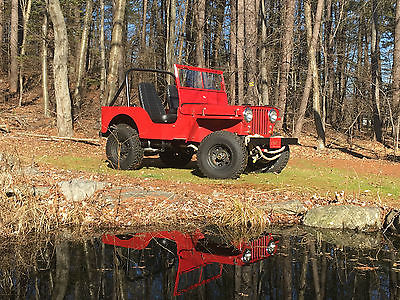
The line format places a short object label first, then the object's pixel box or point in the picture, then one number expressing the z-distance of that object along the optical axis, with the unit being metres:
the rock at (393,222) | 6.33
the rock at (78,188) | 6.97
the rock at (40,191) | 6.92
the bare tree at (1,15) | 24.79
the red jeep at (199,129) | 8.80
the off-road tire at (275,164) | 10.00
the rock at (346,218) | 6.50
